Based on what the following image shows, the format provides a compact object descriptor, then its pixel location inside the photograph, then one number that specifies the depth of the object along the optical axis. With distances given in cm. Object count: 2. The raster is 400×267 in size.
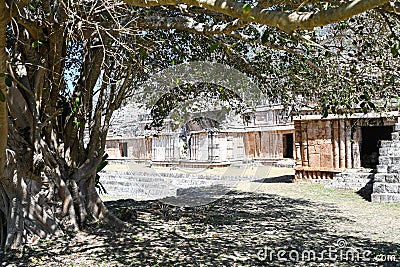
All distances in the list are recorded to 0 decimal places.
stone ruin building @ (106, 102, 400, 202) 1143
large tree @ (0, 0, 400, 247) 503
